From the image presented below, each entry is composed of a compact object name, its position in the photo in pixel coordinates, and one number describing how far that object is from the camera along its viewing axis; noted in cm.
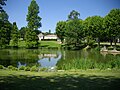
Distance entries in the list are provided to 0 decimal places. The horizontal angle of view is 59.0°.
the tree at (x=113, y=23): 2501
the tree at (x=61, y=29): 3763
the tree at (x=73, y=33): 2978
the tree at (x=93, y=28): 2905
